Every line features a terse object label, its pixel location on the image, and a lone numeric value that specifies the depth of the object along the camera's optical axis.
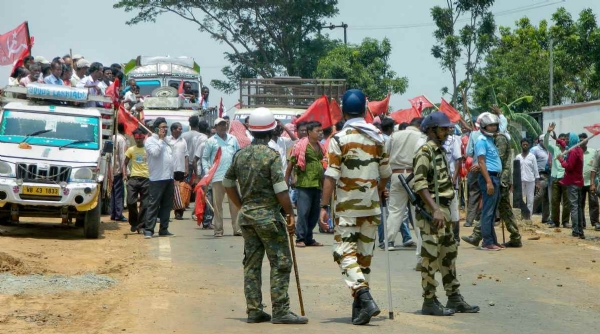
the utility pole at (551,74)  44.14
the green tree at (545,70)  42.69
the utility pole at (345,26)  58.37
